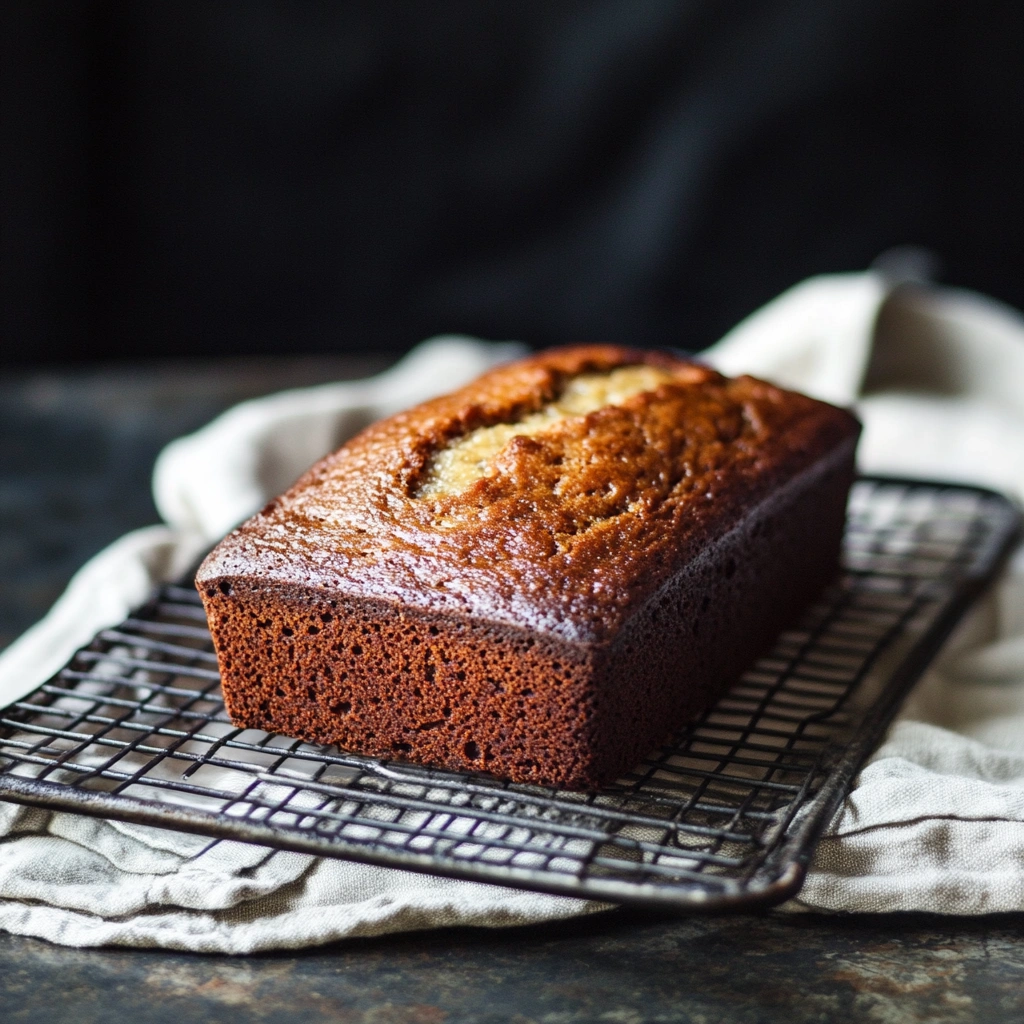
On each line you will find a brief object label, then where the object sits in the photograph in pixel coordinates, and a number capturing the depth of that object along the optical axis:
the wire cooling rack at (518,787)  0.77
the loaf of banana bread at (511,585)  0.82
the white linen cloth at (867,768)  0.80
